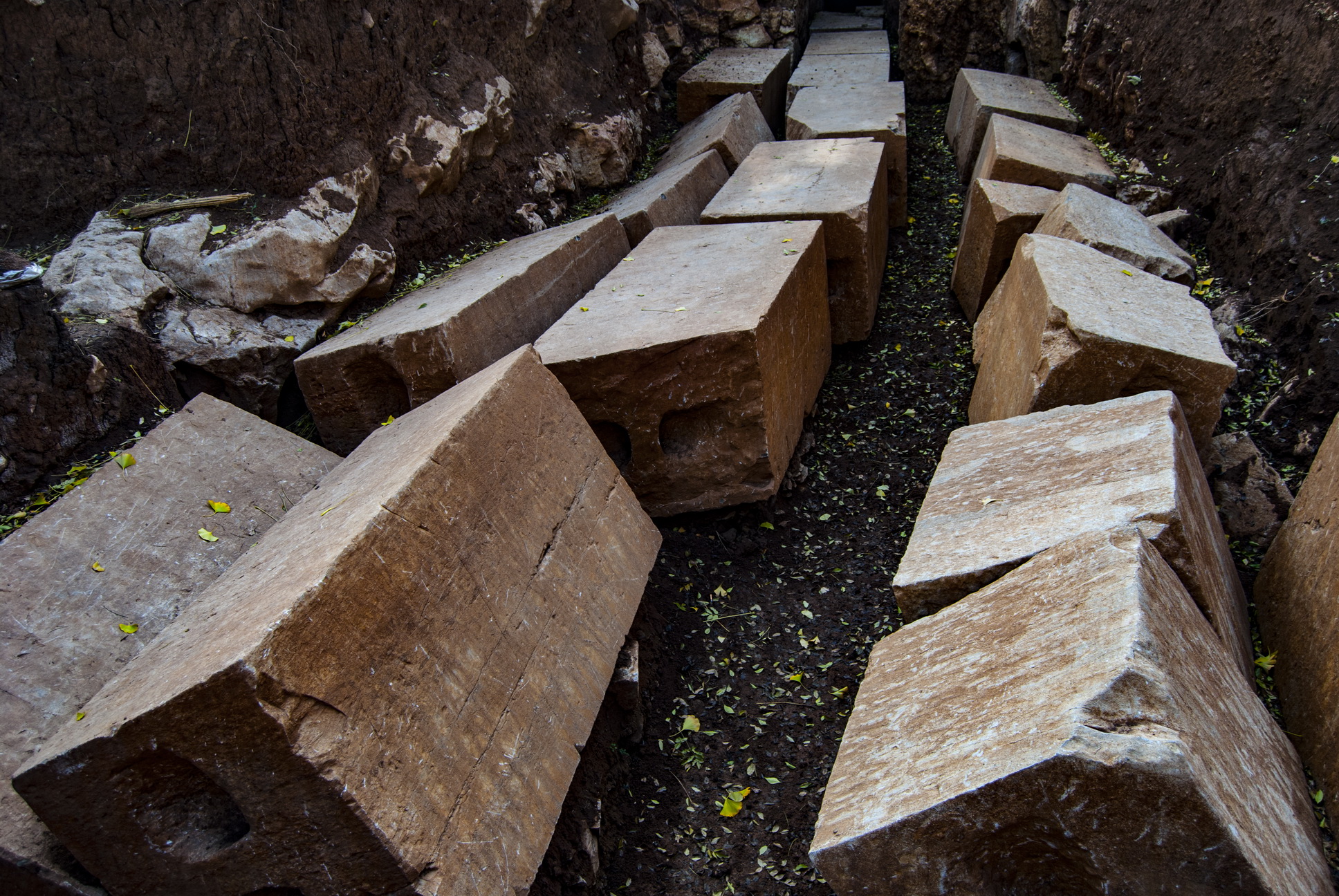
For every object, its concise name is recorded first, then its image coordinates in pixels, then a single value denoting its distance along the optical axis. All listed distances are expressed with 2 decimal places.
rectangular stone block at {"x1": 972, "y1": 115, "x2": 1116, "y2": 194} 4.88
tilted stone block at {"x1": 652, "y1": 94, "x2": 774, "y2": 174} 5.96
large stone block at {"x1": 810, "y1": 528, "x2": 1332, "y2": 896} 1.63
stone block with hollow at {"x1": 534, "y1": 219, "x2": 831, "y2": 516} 3.11
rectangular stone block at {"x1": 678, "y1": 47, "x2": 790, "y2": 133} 6.86
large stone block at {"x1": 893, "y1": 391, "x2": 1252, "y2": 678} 2.29
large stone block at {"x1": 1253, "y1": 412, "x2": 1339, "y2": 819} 2.19
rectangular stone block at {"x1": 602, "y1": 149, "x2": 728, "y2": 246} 4.71
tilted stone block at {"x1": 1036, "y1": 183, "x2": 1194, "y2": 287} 3.84
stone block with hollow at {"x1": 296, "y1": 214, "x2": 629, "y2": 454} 3.25
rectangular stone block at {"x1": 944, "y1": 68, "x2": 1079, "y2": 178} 5.86
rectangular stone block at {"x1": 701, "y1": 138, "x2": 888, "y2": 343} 4.37
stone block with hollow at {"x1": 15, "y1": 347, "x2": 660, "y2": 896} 1.71
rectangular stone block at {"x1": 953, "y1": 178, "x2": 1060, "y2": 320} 4.36
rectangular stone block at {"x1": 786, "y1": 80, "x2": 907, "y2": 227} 5.77
